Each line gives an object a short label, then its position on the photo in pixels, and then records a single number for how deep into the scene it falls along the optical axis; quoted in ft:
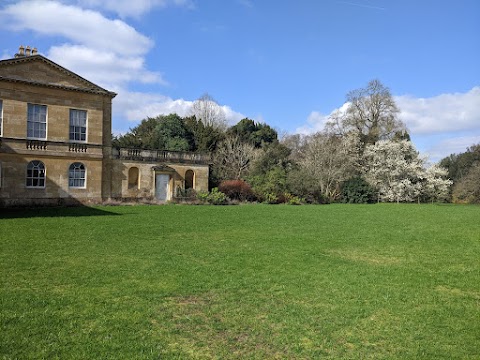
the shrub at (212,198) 93.04
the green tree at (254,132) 156.97
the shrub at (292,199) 106.56
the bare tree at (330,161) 131.54
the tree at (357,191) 123.24
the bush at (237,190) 103.76
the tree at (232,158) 132.16
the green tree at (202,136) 135.33
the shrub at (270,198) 105.70
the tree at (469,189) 143.74
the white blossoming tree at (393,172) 132.26
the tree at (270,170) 108.47
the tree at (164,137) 129.80
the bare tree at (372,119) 148.36
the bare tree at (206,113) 179.11
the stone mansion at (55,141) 74.90
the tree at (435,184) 137.59
